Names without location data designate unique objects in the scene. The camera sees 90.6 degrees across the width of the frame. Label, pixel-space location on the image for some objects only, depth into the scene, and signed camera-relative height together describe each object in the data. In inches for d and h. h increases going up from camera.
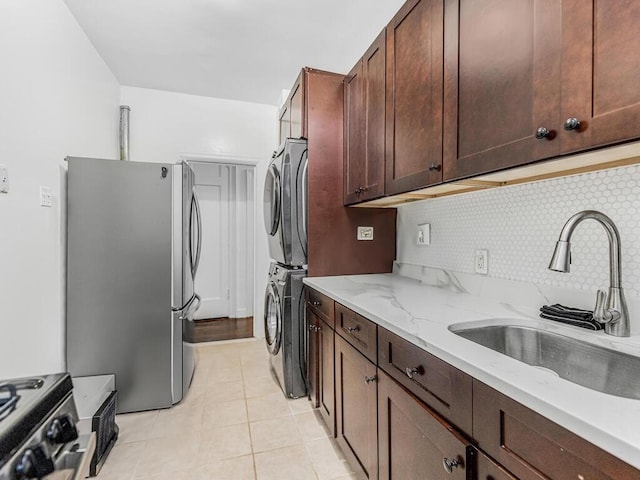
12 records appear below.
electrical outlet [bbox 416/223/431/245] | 77.3 +1.5
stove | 20.6 -14.2
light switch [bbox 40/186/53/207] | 69.7 +9.2
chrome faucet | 34.8 -6.2
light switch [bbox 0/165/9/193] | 56.6 +10.5
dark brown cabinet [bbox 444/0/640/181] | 28.2 +17.5
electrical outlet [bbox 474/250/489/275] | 60.2 -4.1
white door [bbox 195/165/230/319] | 168.2 -2.8
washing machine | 85.0 -24.6
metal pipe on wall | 119.0 +39.2
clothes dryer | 84.5 +10.2
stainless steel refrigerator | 79.7 -9.1
